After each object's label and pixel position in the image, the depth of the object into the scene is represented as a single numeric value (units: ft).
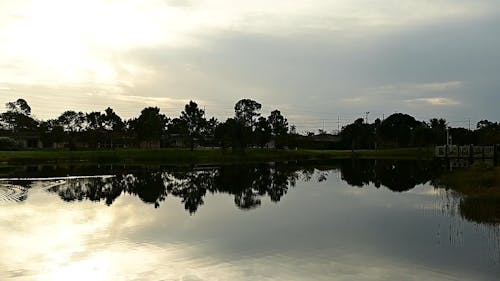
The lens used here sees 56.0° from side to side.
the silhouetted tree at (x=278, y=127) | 325.21
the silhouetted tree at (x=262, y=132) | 304.22
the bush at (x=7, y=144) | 281.54
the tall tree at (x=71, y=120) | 329.11
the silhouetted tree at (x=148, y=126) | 272.10
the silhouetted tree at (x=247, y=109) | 328.90
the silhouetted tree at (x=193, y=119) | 277.03
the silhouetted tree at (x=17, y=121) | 371.56
